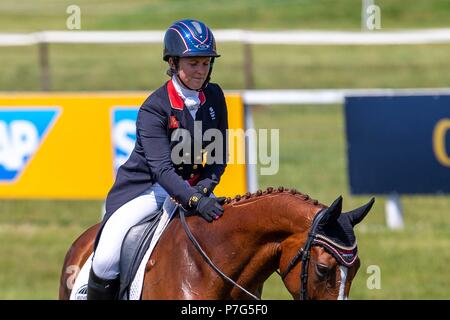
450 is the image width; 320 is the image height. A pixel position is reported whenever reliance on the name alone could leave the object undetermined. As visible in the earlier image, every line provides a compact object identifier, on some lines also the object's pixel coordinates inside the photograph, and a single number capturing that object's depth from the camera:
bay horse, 9.10
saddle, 10.79
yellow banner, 22.86
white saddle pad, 10.66
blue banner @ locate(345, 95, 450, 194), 22.33
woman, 10.49
